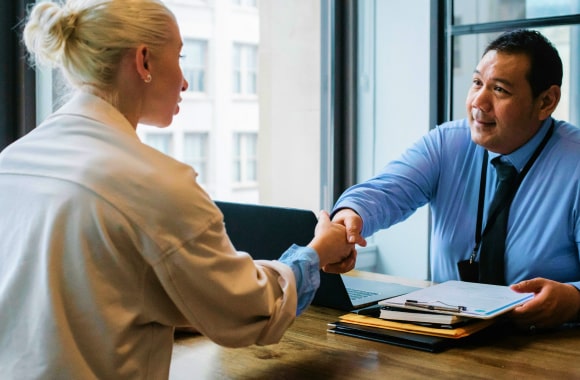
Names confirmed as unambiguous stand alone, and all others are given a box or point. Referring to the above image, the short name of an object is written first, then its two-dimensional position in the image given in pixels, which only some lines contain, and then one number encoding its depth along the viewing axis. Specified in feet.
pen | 5.31
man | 6.86
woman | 3.80
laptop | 5.64
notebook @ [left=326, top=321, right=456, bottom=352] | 5.10
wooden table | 4.65
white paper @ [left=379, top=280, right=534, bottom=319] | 5.28
